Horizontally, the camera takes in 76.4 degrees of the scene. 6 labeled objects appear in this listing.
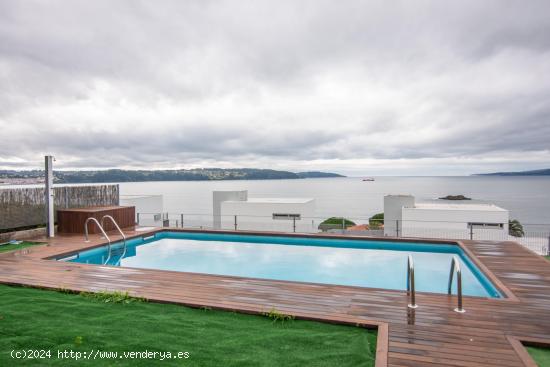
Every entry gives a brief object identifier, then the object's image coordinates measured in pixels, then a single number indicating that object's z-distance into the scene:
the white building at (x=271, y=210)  20.86
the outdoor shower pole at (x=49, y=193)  8.95
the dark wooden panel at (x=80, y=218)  9.95
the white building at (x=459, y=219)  17.28
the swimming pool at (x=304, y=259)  7.15
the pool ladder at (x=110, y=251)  8.07
